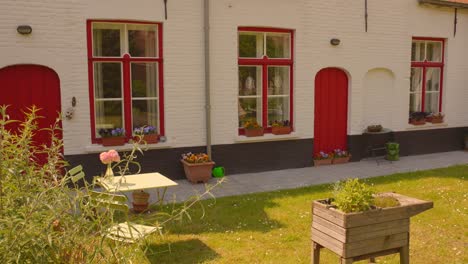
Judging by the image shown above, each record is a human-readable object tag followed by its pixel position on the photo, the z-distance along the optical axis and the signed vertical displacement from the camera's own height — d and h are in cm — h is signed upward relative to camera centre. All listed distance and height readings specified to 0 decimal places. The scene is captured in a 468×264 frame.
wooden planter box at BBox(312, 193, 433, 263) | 363 -113
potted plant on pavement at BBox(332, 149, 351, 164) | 998 -137
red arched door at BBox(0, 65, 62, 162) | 714 +8
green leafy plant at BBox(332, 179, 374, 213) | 368 -85
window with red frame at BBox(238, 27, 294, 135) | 897 +42
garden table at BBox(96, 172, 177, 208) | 507 -105
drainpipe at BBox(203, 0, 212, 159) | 822 +37
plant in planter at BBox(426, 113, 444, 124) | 1123 -58
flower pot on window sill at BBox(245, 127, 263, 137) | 885 -72
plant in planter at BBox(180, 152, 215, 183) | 799 -128
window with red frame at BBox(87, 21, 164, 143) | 770 +37
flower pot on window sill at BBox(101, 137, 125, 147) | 763 -78
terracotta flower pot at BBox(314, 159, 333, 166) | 975 -146
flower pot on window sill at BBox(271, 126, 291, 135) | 914 -71
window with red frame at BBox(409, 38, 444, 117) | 1114 +52
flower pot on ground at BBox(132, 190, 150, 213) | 590 -138
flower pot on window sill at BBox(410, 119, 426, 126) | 1105 -66
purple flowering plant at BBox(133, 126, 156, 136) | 801 -62
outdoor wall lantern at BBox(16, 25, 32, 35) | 692 +104
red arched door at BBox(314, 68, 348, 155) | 980 -33
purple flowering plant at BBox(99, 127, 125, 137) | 769 -63
